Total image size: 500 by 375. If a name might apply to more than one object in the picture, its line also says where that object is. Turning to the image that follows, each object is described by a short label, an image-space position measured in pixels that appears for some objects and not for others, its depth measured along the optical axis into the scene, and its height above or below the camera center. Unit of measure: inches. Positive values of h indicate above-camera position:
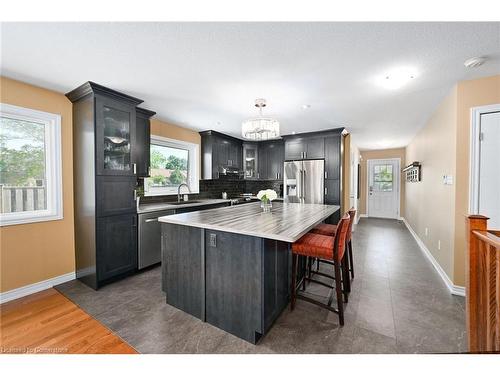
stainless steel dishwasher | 117.0 -31.9
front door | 280.5 -7.0
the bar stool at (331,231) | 90.7 -22.5
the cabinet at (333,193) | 172.7 -8.2
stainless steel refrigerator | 179.8 +1.9
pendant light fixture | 105.1 +28.5
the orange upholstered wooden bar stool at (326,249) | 72.0 -23.7
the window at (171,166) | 152.9 +14.1
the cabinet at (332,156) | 173.0 +22.6
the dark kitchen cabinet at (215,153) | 184.4 +27.8
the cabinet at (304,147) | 182.5 +32.8
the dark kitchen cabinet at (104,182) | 98.3 +1.1
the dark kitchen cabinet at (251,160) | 223.3 +25.2
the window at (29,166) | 90.2 +8.7
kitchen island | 64.1 -28.7
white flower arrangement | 104.1 -5.8
